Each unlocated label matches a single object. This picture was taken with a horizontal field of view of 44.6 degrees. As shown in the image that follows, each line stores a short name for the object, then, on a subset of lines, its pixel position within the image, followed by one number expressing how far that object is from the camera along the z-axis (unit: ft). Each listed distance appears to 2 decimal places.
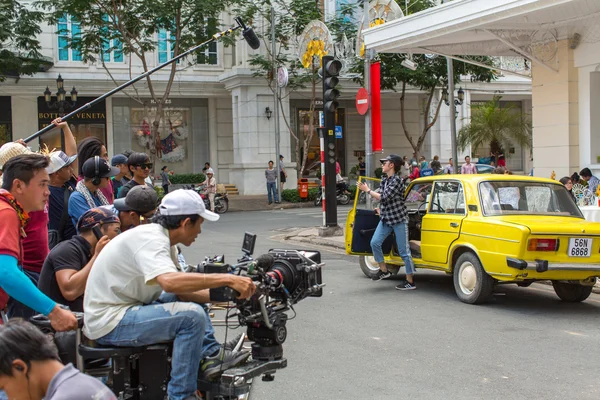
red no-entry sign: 58.13
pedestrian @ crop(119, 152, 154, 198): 24.79
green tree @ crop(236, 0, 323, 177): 98.02
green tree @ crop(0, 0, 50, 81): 88.89
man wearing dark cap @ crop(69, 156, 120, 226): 19.77
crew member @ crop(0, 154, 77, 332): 12.87
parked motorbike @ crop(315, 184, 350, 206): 94.29
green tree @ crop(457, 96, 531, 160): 107.14
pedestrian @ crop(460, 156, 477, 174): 85.05
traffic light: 53.47
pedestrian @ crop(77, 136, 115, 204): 22.85
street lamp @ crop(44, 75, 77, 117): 82.84
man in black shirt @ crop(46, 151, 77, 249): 20.30
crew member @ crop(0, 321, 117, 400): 8.54
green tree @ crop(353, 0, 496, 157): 96.58
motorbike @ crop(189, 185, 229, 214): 86.89
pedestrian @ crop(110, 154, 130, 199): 26.78
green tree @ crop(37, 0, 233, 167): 83.15
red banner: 58.95
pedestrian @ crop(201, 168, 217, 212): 86.12
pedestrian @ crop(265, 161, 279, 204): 95.55
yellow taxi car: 27.43
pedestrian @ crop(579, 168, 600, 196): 45.16
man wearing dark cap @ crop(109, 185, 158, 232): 15.97
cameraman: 13.33
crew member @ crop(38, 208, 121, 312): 14.85
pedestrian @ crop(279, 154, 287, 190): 100.90
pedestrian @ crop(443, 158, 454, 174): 93.56
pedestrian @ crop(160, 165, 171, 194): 99.40
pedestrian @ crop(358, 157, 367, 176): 119.98
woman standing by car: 32.63
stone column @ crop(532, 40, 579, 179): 50.80
